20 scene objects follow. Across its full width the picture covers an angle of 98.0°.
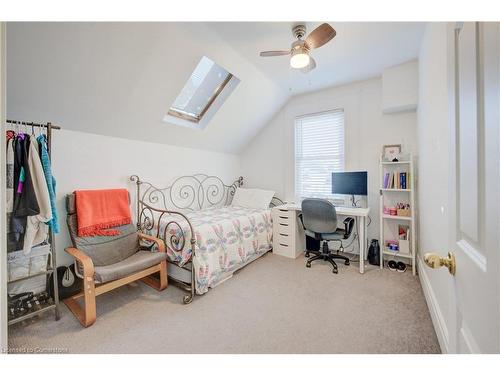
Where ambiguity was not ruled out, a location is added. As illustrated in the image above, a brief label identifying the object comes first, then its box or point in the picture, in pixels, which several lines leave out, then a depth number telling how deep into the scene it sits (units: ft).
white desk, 8.68
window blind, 11.17
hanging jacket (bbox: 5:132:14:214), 4.91
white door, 1.48
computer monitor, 9.53
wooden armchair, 5.72
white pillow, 11.88
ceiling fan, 6.02
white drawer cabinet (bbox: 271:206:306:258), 10.28
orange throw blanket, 6.86
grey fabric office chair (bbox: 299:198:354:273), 8.61
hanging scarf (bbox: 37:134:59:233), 5.50
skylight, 9.06
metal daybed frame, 7.33
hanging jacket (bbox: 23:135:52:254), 5.25
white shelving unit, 8.61
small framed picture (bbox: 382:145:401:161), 9.39
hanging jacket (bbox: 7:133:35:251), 5.07
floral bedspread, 7.13
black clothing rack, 5.72
